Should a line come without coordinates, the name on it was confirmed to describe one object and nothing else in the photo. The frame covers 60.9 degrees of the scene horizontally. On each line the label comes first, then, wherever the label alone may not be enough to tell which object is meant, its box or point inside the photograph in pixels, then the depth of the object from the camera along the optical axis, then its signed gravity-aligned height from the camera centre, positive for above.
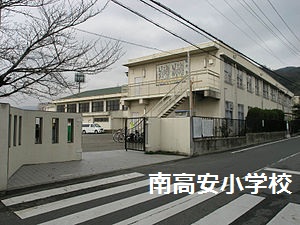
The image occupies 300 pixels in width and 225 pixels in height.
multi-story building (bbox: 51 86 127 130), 38.94 +3.17
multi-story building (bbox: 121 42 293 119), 19.12 +3.56
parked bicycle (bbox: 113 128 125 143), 20.38 -0.84
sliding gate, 14.06 -0.65
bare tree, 7.89 +2.03
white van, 38.03 -0.36
